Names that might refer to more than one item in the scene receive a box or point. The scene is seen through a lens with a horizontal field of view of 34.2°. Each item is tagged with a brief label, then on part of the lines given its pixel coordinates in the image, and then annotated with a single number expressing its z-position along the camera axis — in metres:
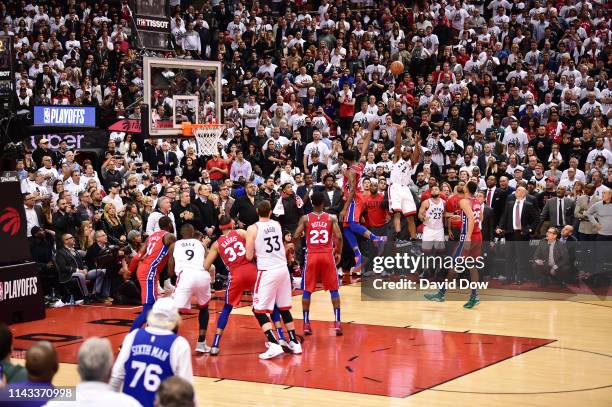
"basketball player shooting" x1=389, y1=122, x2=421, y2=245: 20.61
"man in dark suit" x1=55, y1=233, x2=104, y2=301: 17.48
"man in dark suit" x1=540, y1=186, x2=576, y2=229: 20.22
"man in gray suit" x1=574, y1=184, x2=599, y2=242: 19.95
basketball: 24.14
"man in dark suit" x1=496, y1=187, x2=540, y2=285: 20.11
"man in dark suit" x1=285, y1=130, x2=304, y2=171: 24.94
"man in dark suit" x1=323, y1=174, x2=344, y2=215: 20.66
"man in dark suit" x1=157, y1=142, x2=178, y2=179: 23.23
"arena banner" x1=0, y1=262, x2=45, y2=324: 15.86
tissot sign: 18.27
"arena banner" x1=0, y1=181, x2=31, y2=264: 15.98
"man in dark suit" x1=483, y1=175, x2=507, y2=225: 20.97
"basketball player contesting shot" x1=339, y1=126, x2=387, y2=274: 17.41
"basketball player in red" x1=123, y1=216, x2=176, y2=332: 13.66
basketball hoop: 19.93
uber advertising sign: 22.77
